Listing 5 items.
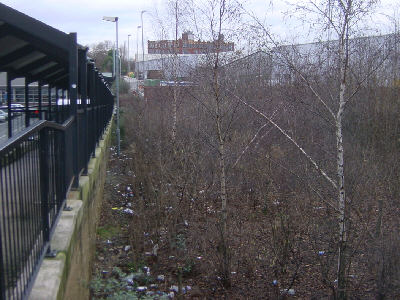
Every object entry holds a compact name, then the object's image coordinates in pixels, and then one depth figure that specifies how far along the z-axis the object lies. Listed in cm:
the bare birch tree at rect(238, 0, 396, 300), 625
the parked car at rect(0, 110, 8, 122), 1340
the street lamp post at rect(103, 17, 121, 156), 2142
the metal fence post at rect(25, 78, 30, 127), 1001
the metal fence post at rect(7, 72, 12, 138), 897
